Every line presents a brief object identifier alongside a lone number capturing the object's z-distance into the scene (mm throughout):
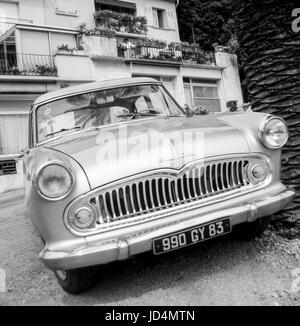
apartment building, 12852
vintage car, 2242
